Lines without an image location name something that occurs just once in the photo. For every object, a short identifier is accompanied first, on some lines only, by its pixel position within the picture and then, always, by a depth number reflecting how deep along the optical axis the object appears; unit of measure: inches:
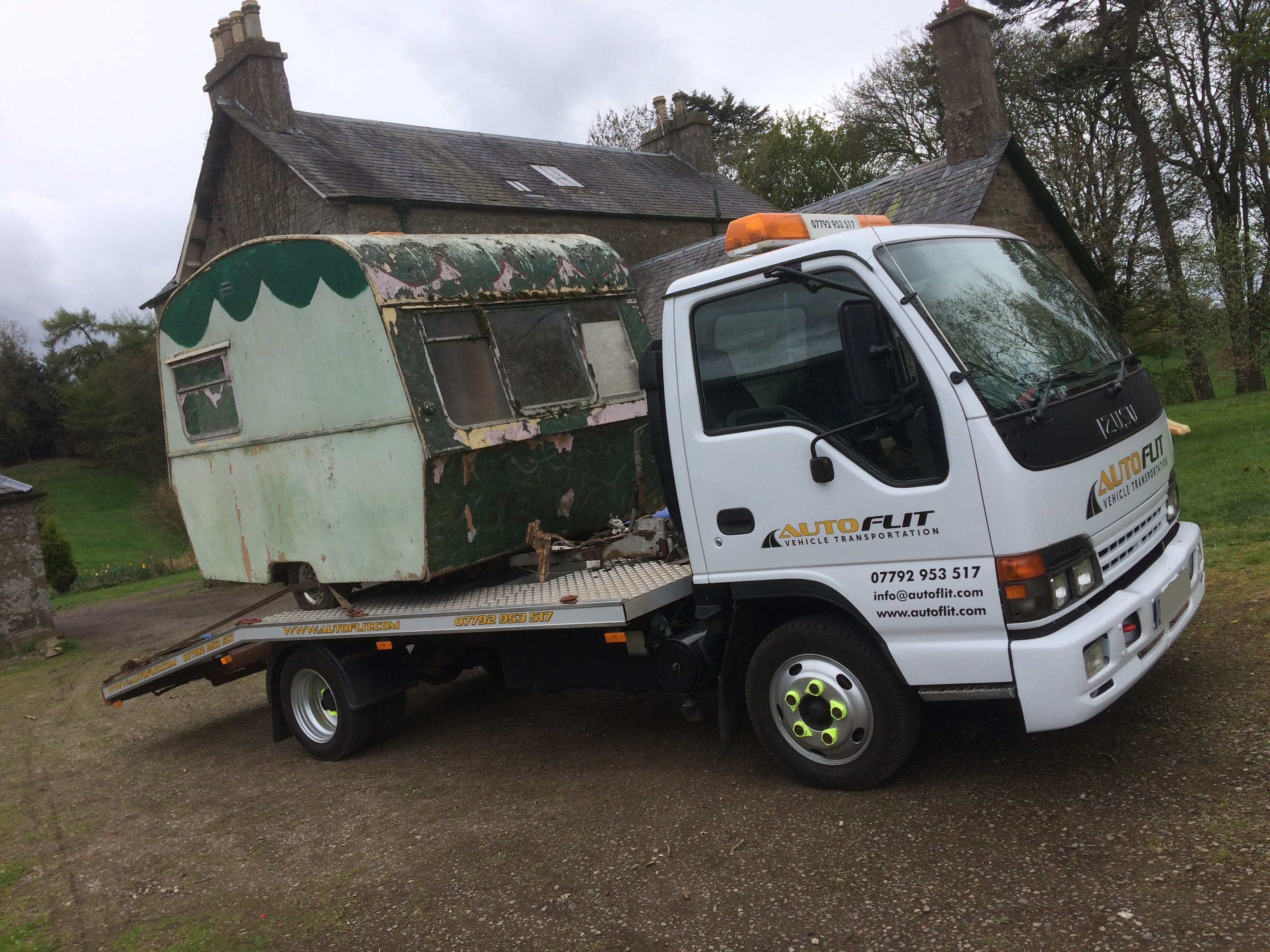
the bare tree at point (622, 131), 1772.9
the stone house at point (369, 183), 722.8
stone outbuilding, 580.7
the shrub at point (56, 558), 1042.7
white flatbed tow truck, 152.9
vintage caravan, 218.2
